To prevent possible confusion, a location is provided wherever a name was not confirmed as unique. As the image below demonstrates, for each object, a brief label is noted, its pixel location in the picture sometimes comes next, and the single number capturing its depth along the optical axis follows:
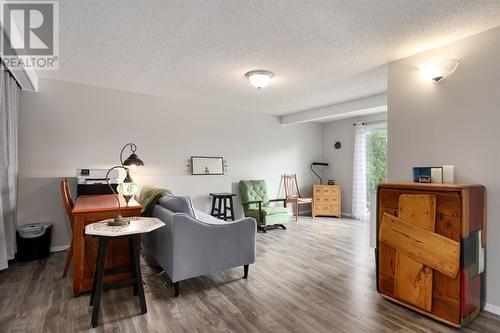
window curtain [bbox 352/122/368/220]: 5.93
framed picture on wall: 4.94
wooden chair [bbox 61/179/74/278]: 2.67
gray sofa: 2.44
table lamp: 2.18
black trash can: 3.30
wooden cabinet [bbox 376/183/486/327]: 2.02
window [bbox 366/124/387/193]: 5.77
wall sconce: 2.43
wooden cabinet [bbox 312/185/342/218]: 6.18
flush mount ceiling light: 3.29
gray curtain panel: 2.93
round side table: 1.98
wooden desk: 2.40
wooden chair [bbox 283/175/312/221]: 6.15
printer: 3.61
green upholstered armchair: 4.91
